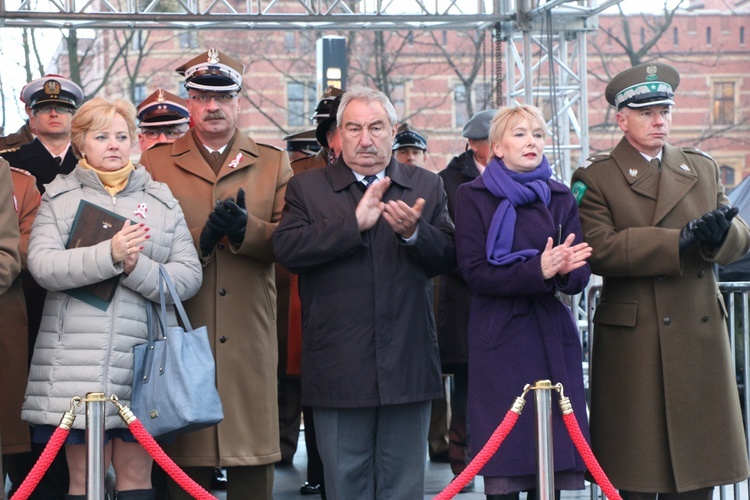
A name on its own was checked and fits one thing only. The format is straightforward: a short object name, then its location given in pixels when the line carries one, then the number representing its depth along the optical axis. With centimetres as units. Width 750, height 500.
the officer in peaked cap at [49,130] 1085
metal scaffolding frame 1935
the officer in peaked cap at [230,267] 877
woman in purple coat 804
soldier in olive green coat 864
